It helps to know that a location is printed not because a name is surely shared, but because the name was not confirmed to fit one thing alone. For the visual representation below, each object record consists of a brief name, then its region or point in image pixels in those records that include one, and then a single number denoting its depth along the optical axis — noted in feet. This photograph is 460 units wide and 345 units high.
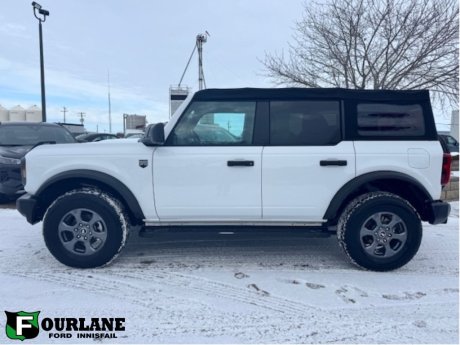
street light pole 41.88
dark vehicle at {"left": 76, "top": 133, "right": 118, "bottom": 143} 35.93
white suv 11.19
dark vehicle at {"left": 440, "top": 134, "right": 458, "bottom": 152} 48.36
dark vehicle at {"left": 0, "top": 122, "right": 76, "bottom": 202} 20.04
